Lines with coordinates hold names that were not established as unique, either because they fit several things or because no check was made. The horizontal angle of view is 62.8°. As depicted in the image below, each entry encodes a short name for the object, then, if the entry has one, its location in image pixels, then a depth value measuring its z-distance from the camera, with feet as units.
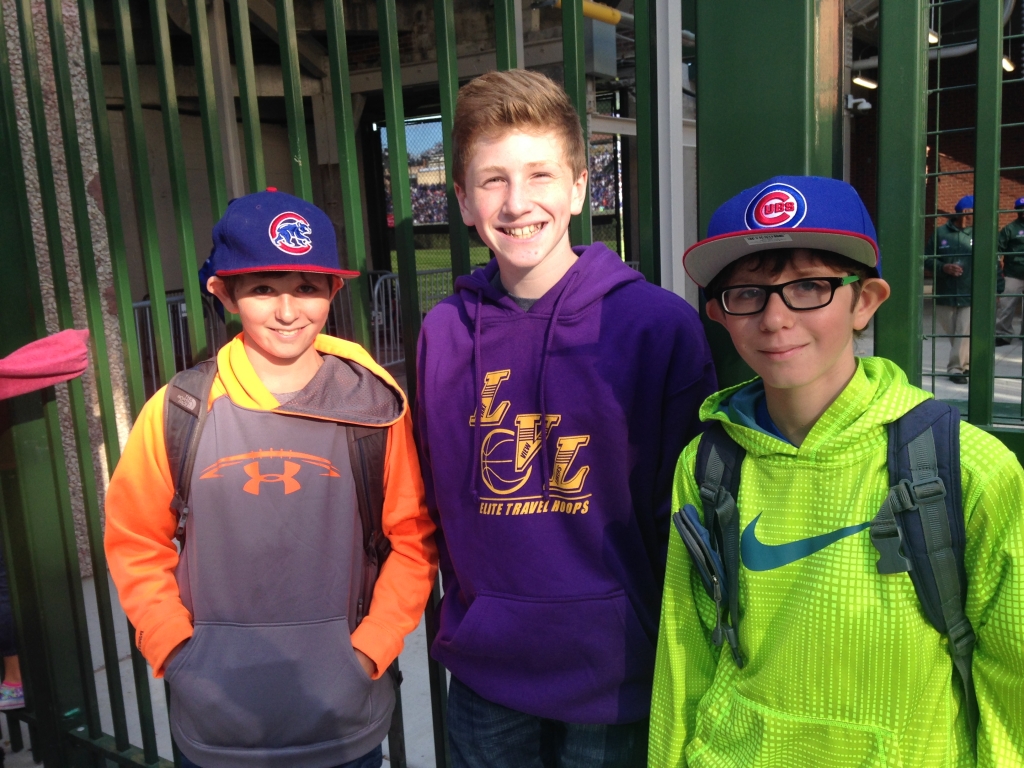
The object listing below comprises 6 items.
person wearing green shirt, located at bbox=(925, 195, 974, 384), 25.40
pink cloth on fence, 8.93
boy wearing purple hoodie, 5.42
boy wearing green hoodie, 3.99
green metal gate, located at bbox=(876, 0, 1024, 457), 4.86
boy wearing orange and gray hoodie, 6.29
